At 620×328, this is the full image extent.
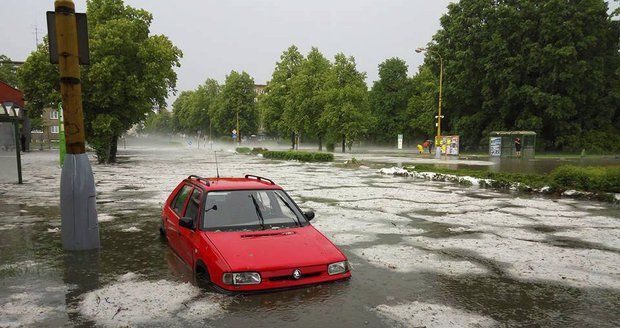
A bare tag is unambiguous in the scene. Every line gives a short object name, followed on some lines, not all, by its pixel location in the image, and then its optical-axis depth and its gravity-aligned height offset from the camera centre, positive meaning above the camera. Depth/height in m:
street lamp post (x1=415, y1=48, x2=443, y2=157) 38.03 -1.07
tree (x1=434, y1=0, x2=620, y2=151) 43.53 +6.52
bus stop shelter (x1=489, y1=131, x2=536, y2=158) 38.09 -1.09
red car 5.13 -1.41
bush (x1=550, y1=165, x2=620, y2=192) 14.55 -1.62
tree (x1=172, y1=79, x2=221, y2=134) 105.62 +6.01
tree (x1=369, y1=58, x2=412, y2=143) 72.56 +5.54
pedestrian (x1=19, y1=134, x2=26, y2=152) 46.04 -1.21
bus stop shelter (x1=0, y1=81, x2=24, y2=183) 16.48 -0.46
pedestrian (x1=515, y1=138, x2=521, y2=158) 37.88 -1.37
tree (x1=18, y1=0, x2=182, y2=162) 29.98 +3.90
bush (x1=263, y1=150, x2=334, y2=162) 34.84 -2.15
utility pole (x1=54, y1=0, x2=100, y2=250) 7.35 -0.31
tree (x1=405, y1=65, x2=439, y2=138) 60.02 +3.33
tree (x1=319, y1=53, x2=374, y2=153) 52.12 +3.29
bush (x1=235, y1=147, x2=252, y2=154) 54.18 -2.54
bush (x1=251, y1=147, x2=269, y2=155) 49.99 -2.40
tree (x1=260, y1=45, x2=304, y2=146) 62.59 +6.23
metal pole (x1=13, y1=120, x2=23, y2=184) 17.17 -0.41
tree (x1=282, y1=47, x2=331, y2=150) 55.53 +4.05
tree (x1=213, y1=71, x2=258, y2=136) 83.94 +5.00
